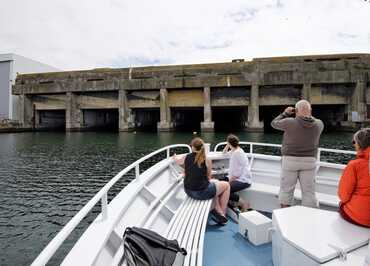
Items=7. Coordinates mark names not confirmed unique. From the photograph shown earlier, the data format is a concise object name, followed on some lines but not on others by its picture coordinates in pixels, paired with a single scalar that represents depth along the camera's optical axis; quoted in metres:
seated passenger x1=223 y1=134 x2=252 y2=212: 4.20
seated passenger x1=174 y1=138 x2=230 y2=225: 3.59
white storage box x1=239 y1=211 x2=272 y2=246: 3.13
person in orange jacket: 2.20
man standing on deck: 3.31
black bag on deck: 1.96
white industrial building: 39.44
